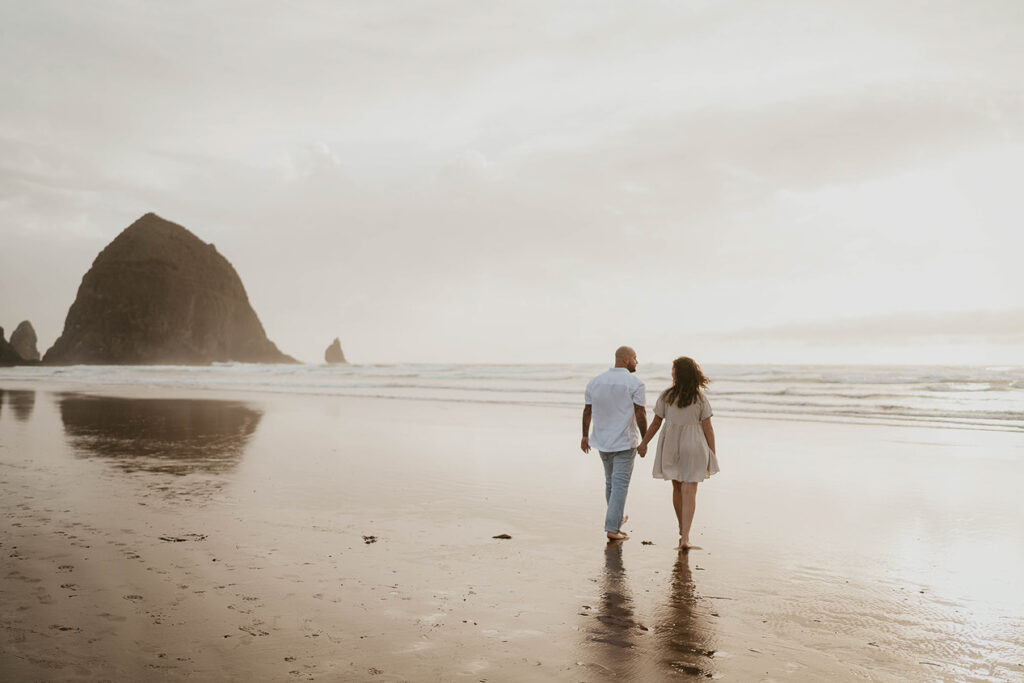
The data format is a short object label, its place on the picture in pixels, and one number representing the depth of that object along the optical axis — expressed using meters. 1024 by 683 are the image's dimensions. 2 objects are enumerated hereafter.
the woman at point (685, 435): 7.28
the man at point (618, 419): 7.39
